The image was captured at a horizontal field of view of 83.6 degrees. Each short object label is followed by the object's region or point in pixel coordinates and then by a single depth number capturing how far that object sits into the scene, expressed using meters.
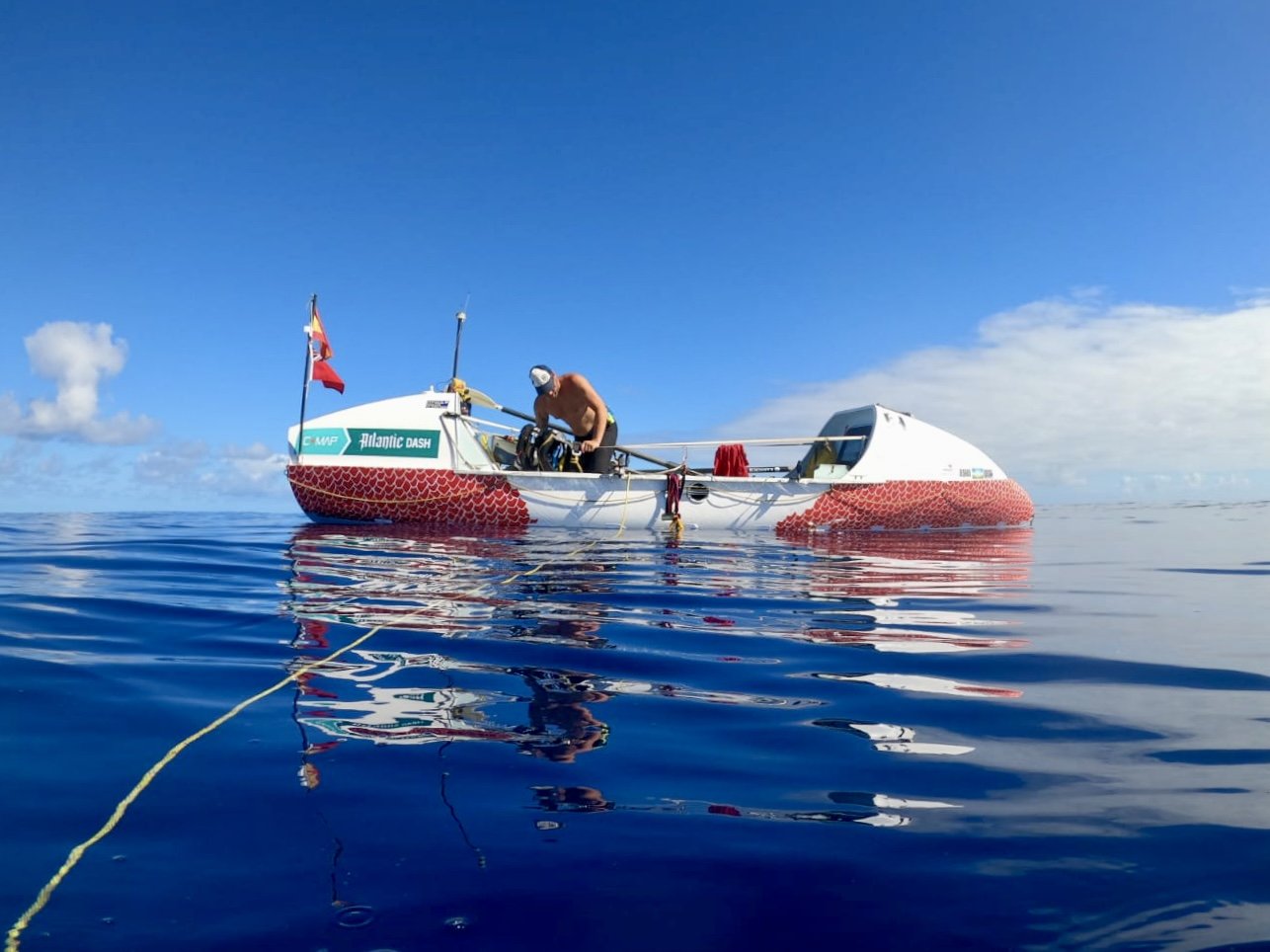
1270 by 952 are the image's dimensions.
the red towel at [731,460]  14.21
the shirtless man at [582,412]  12.95
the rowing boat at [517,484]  12.92
